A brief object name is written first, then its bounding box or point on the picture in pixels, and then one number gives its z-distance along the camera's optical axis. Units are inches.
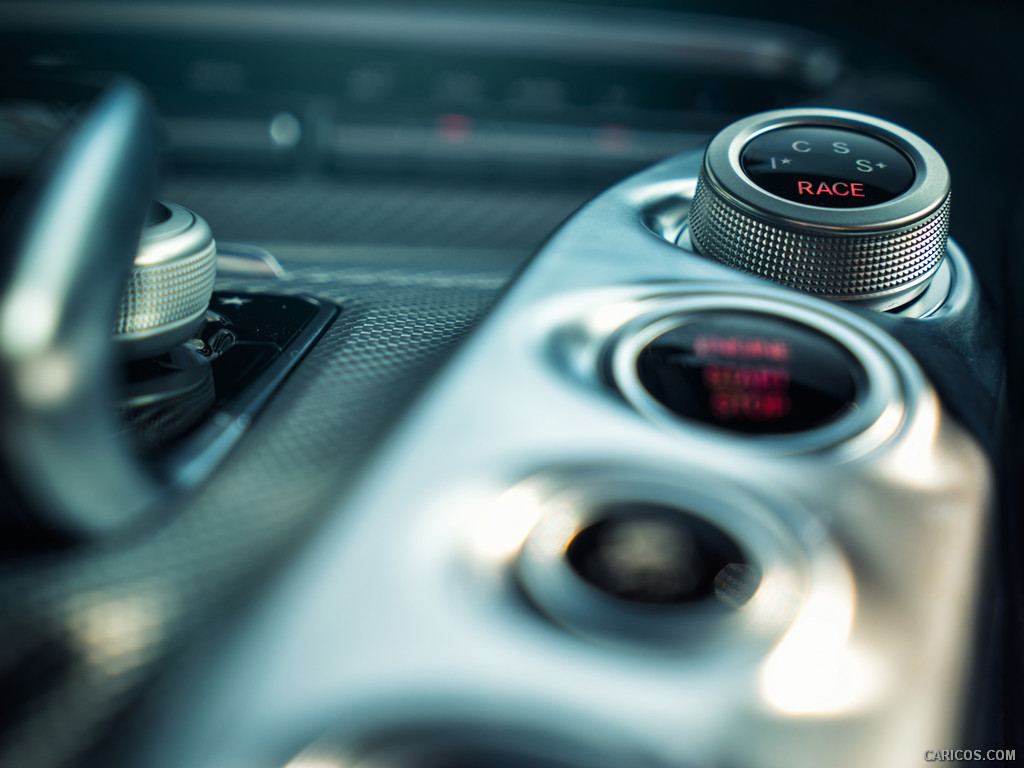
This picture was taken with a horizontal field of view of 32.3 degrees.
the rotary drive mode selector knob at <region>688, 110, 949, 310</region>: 9.7
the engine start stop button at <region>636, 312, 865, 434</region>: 8.7
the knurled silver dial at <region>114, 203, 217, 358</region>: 9.3
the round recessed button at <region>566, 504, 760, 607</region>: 7.8
